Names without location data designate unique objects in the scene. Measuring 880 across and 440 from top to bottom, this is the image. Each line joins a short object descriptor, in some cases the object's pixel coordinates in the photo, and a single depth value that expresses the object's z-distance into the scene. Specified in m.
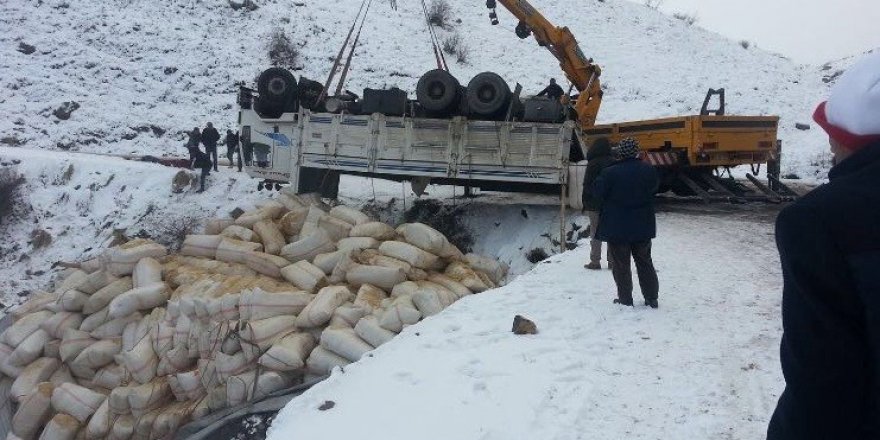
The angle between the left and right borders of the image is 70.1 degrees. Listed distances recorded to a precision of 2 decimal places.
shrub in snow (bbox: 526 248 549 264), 10.38
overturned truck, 10.55
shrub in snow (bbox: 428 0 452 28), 29.48
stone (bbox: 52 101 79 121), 19.91
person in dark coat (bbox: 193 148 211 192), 14.81
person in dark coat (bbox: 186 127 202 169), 15.52
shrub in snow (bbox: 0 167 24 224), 14.29
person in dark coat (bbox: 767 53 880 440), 1.30
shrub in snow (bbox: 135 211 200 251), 12.99
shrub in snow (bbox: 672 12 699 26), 32.72
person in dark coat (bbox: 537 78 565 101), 12.31
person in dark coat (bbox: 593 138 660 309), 5.41
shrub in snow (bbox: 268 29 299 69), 25.02
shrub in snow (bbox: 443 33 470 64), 26.47
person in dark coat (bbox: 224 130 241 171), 17.45
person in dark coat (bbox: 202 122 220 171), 15.68
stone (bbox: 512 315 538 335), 5.09
